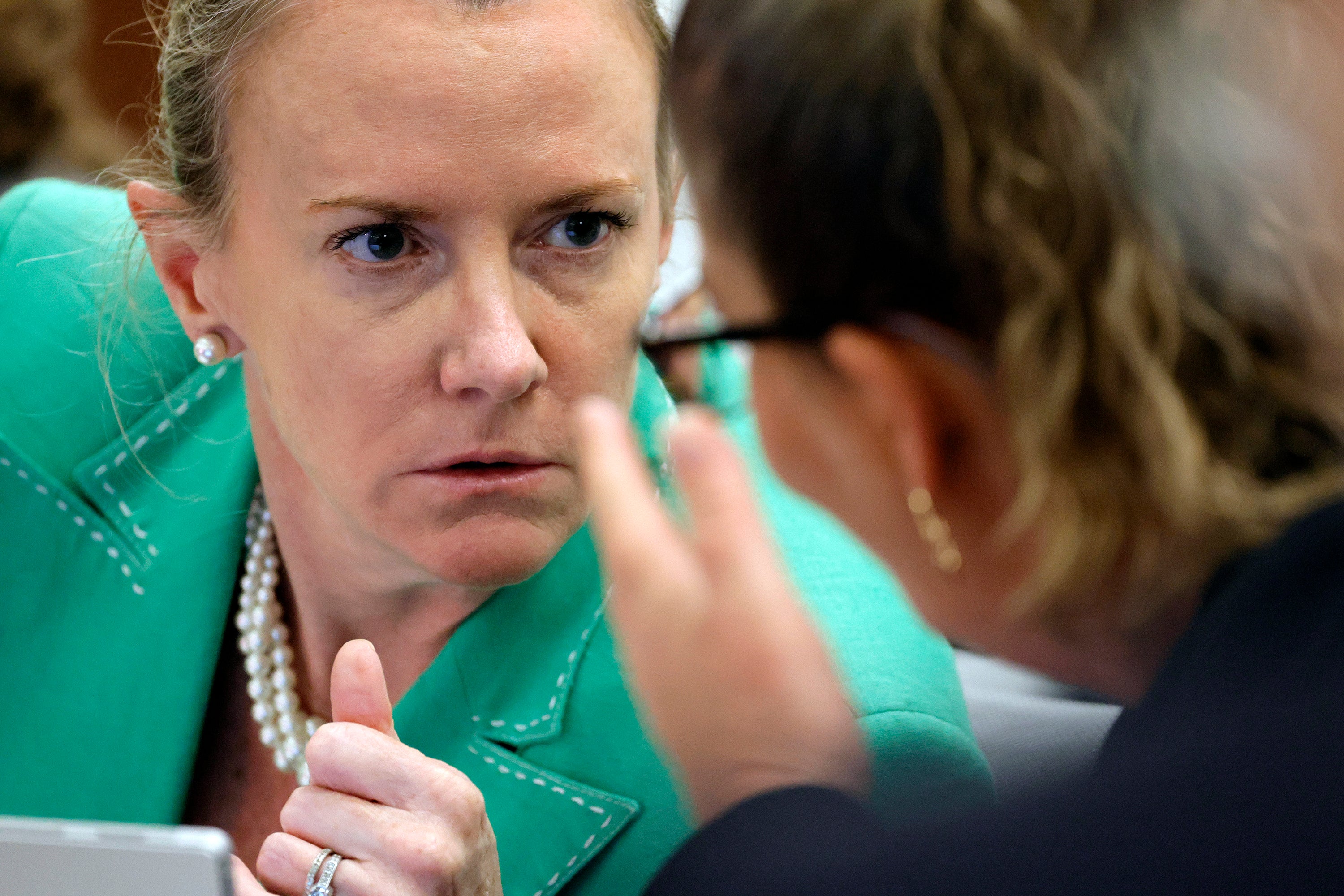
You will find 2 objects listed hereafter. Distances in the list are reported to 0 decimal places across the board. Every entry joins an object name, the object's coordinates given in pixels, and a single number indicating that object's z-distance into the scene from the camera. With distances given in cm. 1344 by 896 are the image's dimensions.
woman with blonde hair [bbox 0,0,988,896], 200
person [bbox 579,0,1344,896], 186
